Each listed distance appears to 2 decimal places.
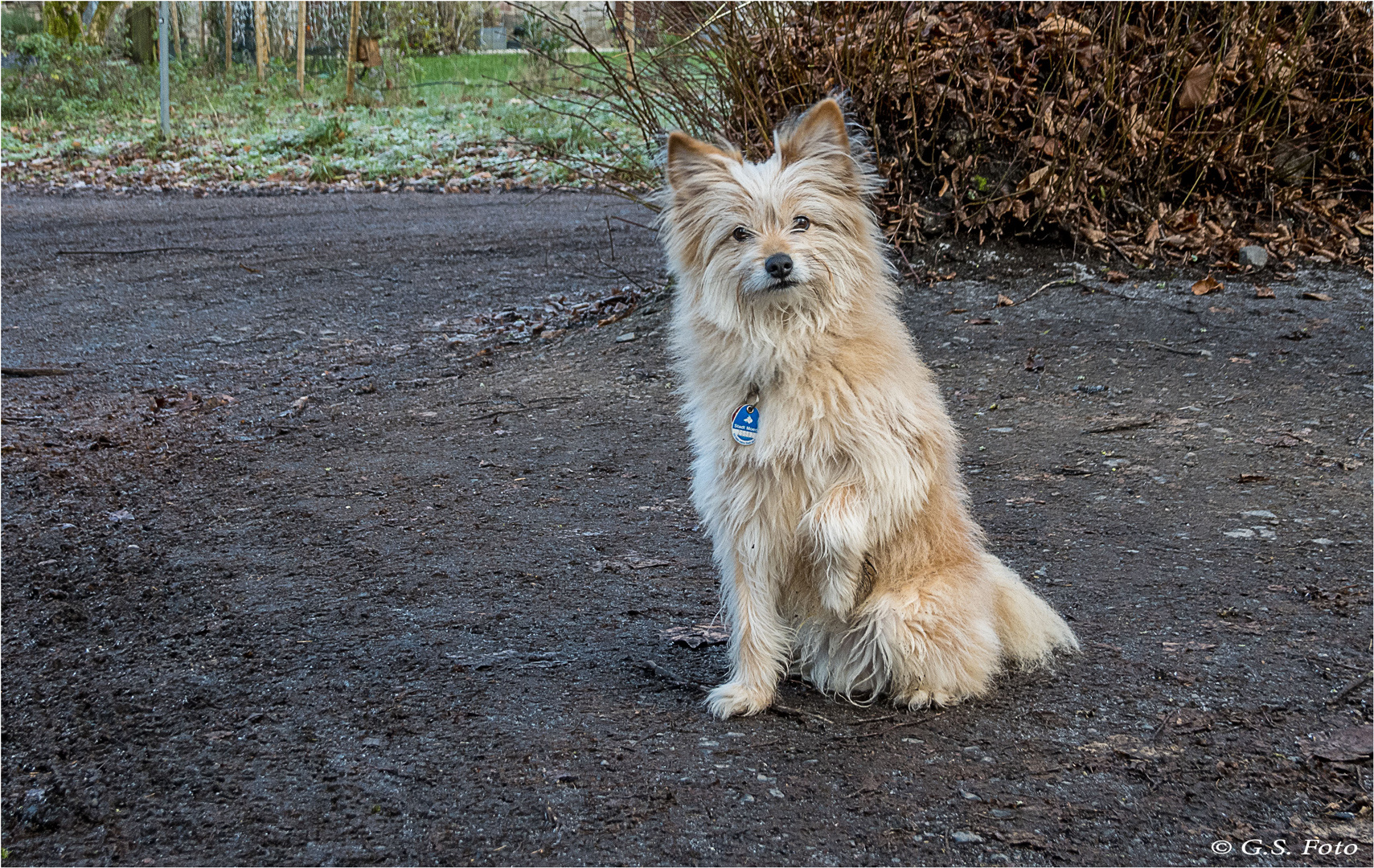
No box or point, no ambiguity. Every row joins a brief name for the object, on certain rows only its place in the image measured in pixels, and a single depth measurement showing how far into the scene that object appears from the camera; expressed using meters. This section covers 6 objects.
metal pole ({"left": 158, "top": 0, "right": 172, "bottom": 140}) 16.41
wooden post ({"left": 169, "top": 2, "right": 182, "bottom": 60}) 24.12
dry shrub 7.90
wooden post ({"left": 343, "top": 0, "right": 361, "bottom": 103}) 21.42
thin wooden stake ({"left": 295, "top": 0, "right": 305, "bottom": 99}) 22.06
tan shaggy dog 3.51
